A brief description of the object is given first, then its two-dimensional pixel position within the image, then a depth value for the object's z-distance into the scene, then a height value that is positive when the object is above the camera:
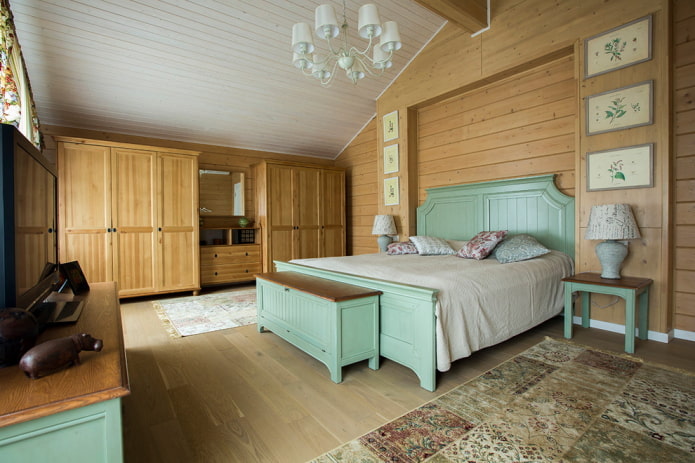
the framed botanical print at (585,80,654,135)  2.60 +0.93
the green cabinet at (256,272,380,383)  2.03 -0.61
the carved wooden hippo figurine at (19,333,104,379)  0.88 -0.35
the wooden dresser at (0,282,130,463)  0.76 -0.44
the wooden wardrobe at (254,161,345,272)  5.24 +0.26
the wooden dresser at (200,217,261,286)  4.84 -0.37
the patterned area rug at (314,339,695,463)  1.38 -0.92
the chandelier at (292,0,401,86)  2.25 +1.33
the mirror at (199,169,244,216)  5.19 +0.53
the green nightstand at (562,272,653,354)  2.35 -0.49
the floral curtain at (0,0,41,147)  2.04 +1.07
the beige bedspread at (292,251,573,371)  1.99 -0.44
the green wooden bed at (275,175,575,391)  1.93 -0.03
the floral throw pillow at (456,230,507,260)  3.07 -0.18
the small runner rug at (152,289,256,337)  3.17 -0.93
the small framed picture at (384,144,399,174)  4.67 +0.93
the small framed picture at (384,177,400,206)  4.68 +0.48
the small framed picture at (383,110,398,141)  4.70 +1.40
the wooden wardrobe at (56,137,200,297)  3.85 +0.16
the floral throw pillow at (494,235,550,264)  2.90 -0.22
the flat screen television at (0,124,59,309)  1.04 +0.02
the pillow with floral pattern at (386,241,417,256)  3.66 -0.26
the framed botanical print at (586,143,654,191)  2.60 +0.45
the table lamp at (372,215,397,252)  4.54 -0.05
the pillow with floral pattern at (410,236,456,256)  3.52 -0.22
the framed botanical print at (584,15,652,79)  2.60 +1.43
